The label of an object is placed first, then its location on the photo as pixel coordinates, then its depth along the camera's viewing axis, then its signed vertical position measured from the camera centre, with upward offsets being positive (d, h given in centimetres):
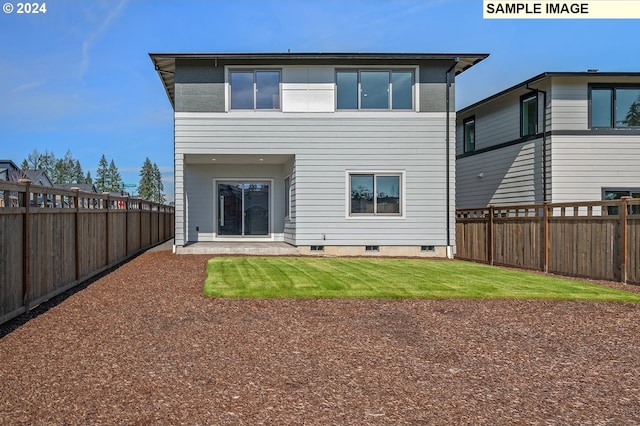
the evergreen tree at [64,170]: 8741 +871
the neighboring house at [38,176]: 4772 +416
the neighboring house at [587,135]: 1394 +238
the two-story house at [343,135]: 1384 +238
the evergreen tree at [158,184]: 10737 +755
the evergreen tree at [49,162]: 8575 +991
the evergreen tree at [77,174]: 9281 +834
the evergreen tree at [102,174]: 9212 +821
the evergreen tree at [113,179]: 9281 +726
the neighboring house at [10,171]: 3329 +356
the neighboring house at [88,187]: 5544 +338
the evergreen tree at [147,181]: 9606 +717
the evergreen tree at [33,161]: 8319 +973
